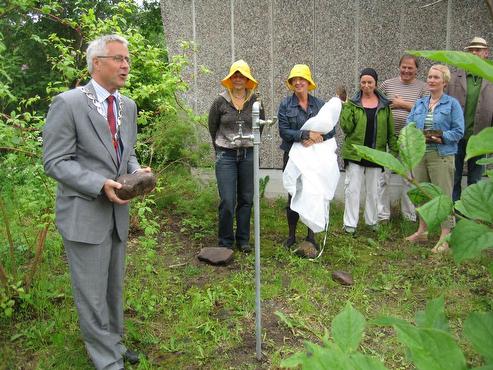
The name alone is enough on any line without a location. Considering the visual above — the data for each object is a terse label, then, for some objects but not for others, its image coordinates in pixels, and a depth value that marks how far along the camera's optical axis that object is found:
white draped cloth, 4.58
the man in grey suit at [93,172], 2.59
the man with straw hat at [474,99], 5.00
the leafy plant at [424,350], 0.49
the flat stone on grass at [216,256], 4.57
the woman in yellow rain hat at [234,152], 4.68
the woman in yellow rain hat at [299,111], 4.68
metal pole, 3.09
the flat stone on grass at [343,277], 4.24
